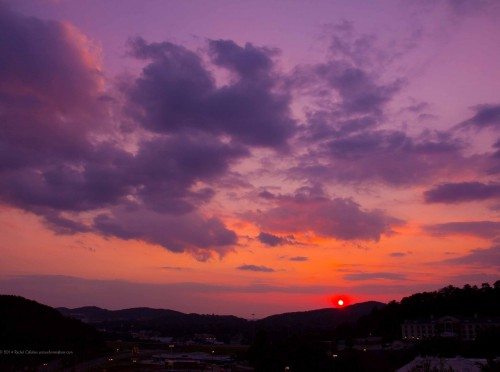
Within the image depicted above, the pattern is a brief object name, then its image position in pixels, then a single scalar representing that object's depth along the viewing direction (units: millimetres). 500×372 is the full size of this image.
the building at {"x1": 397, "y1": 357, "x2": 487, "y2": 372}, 41094
